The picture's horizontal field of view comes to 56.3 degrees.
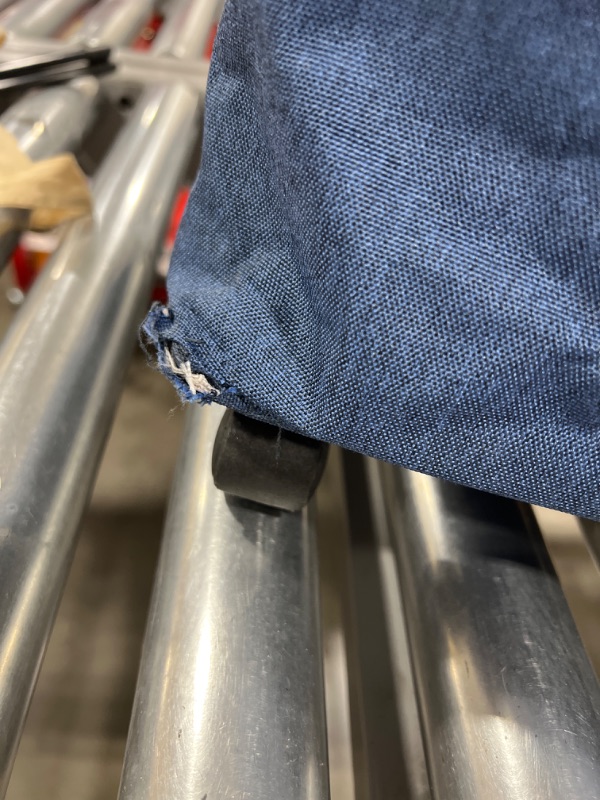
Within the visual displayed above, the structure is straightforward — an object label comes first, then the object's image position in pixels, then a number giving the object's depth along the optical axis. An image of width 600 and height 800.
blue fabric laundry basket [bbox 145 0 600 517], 0.24
